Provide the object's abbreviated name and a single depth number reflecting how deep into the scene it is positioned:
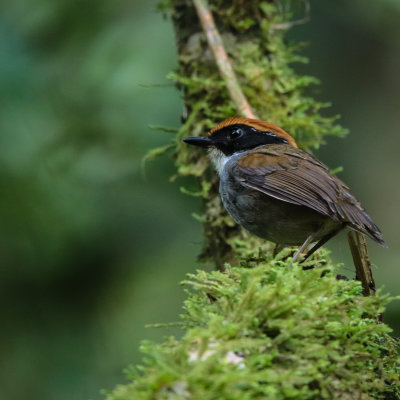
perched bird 6.56
